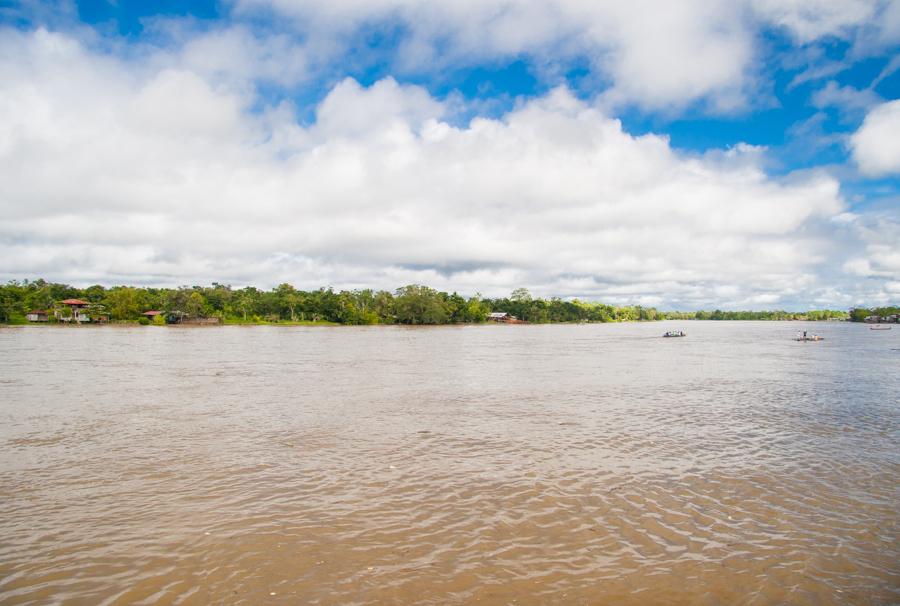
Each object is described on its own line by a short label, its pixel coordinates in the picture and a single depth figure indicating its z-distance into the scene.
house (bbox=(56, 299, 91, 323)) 143.68
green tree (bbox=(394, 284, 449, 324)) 178.25
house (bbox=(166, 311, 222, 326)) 154.62
